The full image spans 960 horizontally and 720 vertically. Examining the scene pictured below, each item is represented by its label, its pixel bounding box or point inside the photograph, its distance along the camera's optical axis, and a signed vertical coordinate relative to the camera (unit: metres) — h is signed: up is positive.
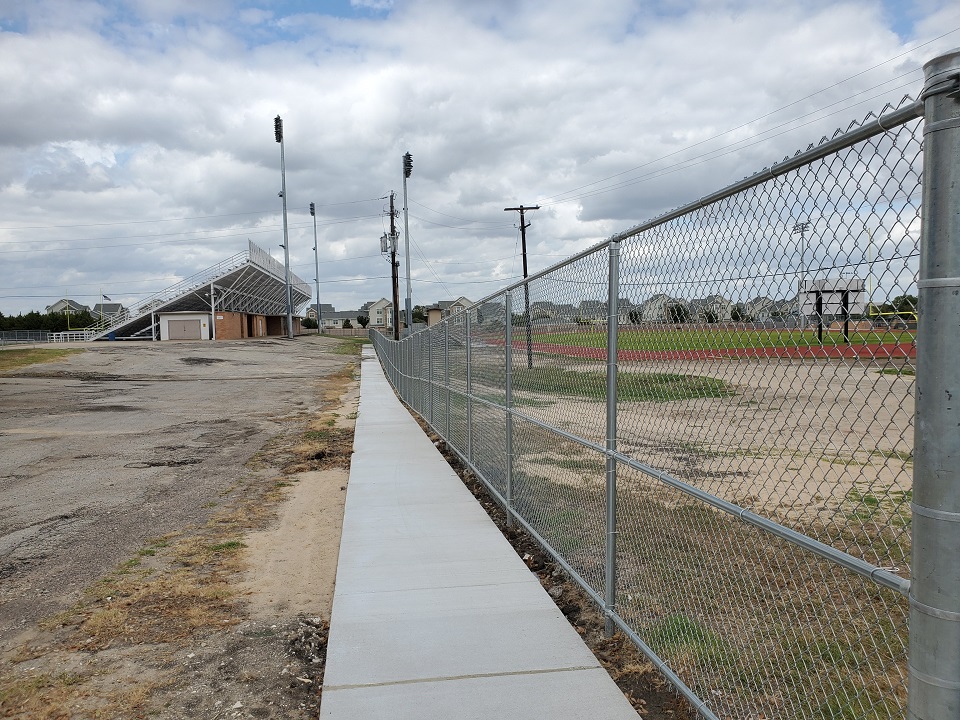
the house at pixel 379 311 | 166.15 +3.18
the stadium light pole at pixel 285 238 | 67.12 +7.95
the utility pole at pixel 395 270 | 56.81 +4.09
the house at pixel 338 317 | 183.88 +2.36
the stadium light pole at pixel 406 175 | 49.94 +9.64
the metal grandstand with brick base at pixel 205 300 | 65.44 +2.47
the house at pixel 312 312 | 175.31 +3.48
